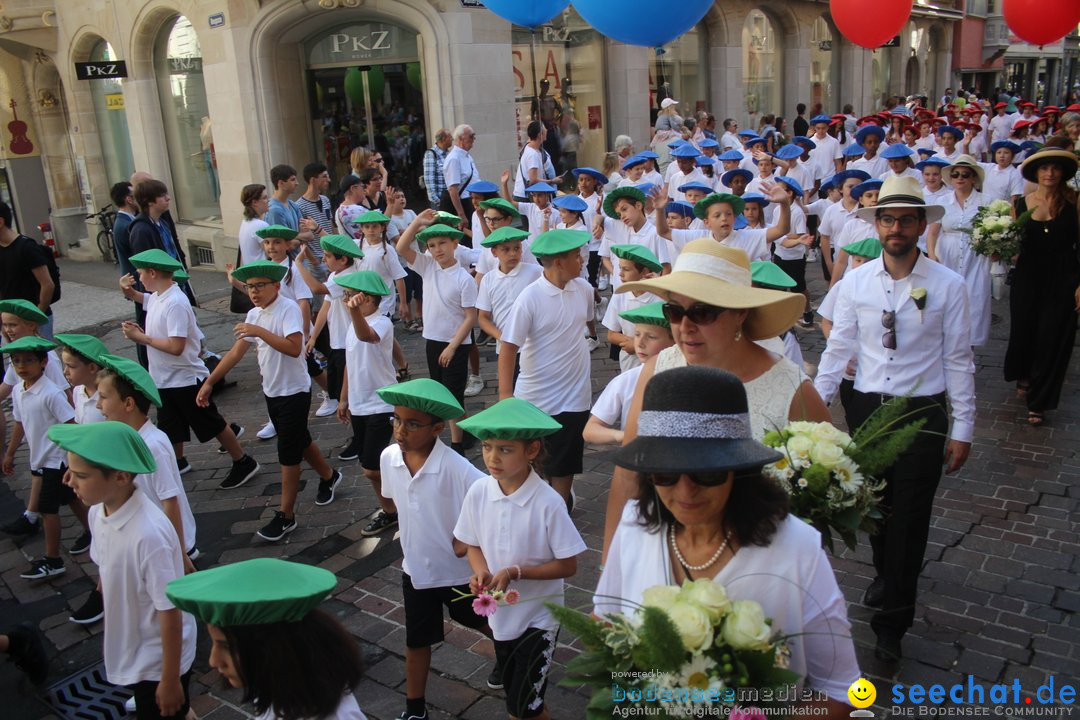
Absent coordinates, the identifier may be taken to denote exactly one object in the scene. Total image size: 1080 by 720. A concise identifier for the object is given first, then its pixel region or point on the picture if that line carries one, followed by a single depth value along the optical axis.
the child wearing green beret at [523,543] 3.62
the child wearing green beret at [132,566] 3.56
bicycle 18.14
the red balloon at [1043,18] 10.36
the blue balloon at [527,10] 8.99
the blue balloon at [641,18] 7.18
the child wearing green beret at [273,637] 2.49
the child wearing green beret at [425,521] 4.04
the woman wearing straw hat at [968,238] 8.70
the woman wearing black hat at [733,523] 2.18
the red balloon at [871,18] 10.27
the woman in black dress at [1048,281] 7.30
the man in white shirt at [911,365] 4.23
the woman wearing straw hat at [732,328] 3.09
